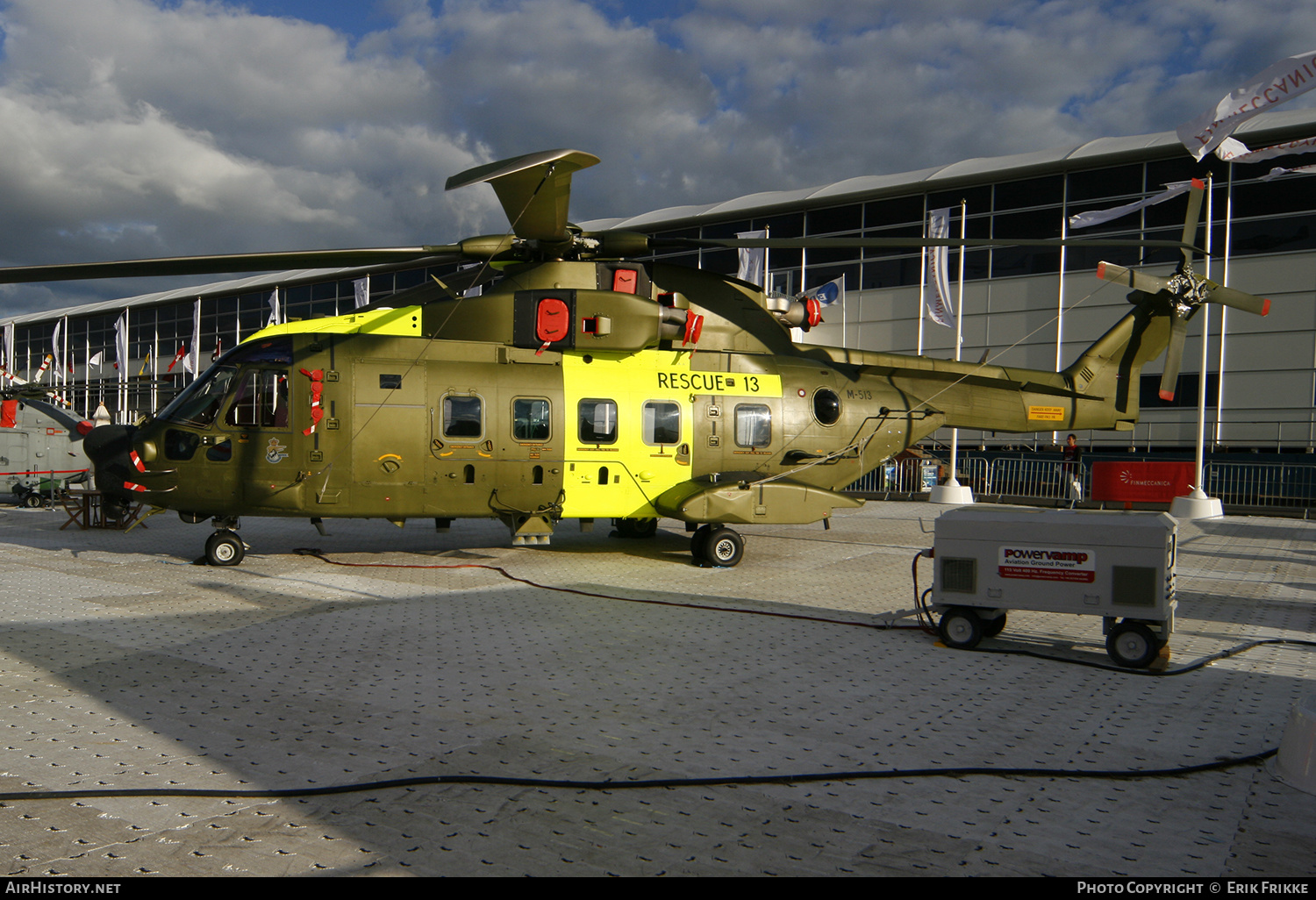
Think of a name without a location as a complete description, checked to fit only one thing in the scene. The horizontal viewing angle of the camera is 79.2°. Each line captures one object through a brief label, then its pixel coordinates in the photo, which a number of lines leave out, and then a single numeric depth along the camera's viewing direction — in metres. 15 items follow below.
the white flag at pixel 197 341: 44.37
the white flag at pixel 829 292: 25.19
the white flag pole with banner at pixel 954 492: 22.47
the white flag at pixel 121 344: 46.09
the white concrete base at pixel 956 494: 22.45
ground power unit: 6.68
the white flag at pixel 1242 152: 15.47
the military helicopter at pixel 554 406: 11.15
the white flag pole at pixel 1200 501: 19.98
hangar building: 24.78
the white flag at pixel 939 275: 24.59
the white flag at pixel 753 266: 28.20
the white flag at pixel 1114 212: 18.50
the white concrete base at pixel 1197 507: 19.98
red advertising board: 21.20
